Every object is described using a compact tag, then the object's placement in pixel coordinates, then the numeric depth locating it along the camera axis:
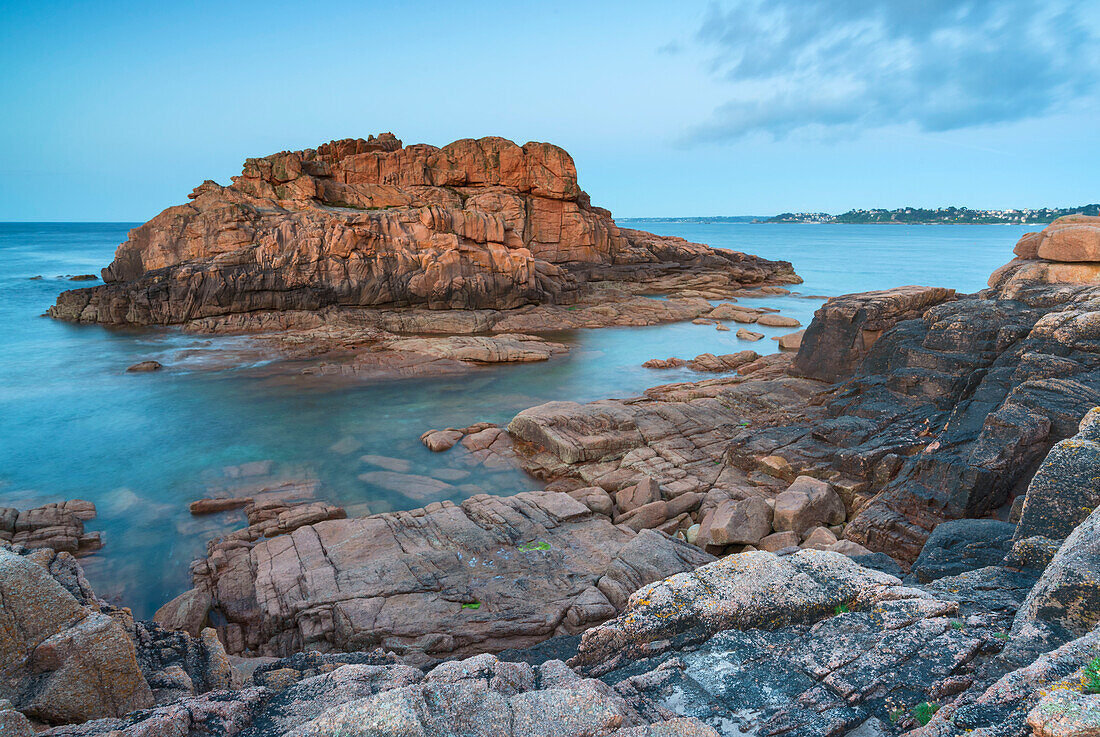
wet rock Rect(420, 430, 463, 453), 17.49
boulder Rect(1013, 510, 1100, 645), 4.38
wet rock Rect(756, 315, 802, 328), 38.22
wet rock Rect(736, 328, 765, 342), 34.53
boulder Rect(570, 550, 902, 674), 5.33
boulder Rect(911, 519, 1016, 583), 6.97
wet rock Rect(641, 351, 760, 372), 26.85
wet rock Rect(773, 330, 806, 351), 31.02
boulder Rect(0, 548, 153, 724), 4.33
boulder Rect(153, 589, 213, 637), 9.27
